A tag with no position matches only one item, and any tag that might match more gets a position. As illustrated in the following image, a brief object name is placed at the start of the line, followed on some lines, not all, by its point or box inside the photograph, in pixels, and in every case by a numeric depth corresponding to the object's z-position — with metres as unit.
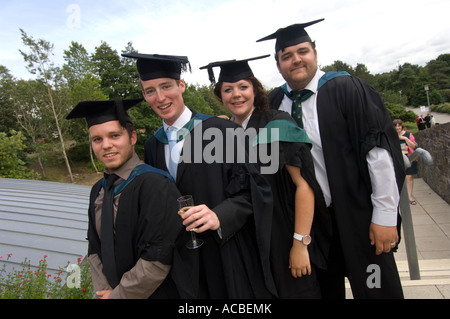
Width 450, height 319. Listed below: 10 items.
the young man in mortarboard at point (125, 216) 1.65
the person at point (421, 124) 19.92
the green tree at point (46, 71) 23.14
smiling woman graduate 1.87
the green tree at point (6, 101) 27.70
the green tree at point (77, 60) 34.04
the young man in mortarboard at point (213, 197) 1.74
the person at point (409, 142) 6.43
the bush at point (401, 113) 32.65
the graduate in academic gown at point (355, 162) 1.88
